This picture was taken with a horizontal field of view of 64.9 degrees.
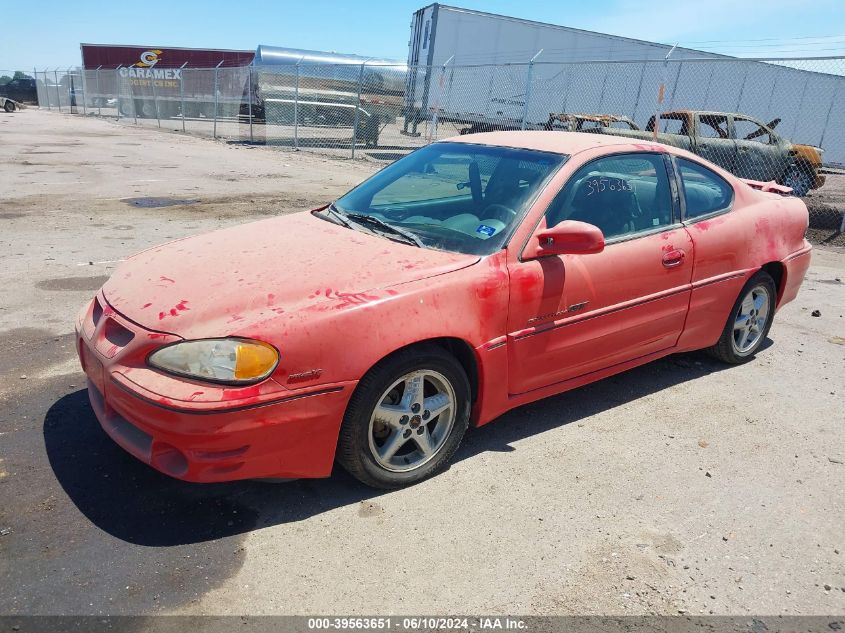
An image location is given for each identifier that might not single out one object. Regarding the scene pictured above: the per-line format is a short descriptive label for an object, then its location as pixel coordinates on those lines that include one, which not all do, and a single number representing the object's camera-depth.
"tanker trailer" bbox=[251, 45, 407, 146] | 21.45
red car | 2.60
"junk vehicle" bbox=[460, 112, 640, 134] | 14.06
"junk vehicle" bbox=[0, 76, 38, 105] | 48.88
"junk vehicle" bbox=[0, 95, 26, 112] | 37.66
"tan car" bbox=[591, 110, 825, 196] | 12.48
